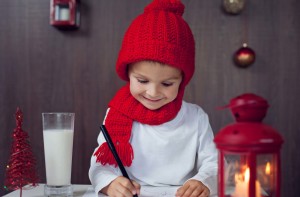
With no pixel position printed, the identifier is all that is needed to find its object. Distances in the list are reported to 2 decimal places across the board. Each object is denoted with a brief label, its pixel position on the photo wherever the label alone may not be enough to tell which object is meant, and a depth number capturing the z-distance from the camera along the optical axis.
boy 1.19
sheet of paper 1.04
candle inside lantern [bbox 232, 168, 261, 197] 0.65
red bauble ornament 2.31
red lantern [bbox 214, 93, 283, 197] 0.63
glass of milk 1.00
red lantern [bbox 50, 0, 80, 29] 2.34
